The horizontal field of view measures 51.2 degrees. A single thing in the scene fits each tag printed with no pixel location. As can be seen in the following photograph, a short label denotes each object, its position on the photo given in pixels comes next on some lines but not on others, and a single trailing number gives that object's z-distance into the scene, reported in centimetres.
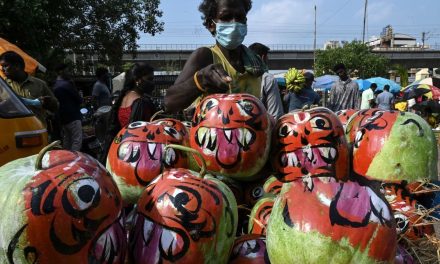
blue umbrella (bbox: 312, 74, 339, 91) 2371
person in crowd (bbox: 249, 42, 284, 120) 267
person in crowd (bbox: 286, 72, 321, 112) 720
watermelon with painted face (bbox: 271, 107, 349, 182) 194
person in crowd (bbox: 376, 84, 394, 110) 1281
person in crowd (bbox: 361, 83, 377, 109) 1250
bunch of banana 701
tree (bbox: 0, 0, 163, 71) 1421
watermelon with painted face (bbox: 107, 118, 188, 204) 195
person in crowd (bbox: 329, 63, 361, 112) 816
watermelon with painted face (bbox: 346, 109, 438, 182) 192
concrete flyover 5641
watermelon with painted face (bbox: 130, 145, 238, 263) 143
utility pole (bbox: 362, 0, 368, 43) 4915
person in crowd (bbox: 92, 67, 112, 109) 905
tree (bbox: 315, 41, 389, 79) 4931
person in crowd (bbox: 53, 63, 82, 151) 730
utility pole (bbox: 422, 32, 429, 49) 8447
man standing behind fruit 241
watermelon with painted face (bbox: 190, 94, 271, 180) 190
